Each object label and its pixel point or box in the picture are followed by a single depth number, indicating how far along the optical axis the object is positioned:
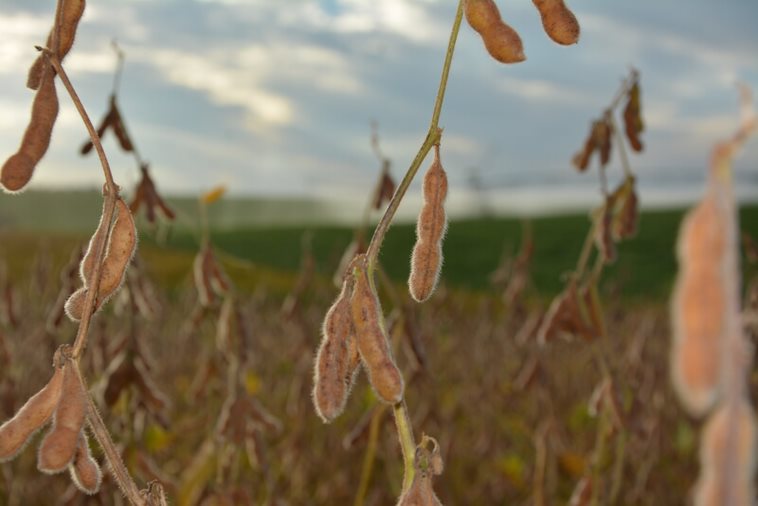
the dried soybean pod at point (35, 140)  0.47
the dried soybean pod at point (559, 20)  0.45
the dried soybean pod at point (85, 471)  0.45
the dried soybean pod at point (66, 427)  0.43
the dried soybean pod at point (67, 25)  0.47
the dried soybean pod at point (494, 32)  0.45
